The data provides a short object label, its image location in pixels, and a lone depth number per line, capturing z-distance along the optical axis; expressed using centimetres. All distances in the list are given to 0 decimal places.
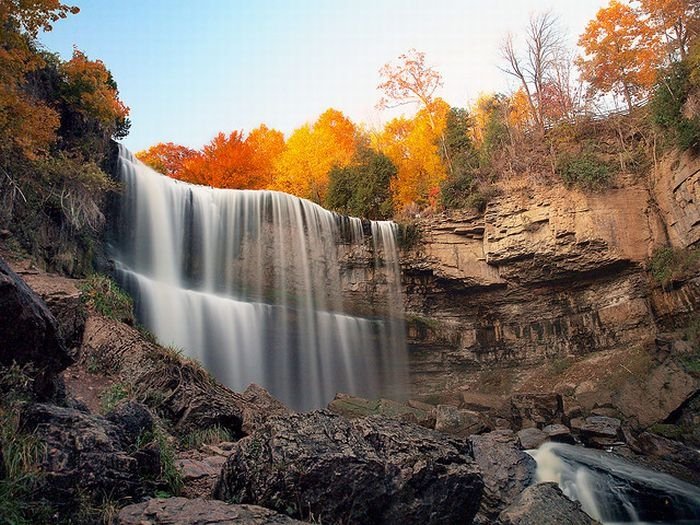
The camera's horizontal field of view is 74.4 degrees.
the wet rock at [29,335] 352
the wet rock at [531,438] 1165
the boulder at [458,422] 1315
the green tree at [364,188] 2375
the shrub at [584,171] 1942
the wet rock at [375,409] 1458
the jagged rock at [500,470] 687
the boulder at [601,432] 1198
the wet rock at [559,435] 1209
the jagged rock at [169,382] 728
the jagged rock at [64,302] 790
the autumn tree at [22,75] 941
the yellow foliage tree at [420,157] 2688
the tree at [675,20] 1917
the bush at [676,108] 1644
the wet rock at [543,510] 547
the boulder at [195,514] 317
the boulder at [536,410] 1483
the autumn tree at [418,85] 3056
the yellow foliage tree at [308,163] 2859
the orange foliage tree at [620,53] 2308
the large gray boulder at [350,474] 393
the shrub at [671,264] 1688
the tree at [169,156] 3300
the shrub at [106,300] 925
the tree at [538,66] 2509
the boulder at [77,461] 322
